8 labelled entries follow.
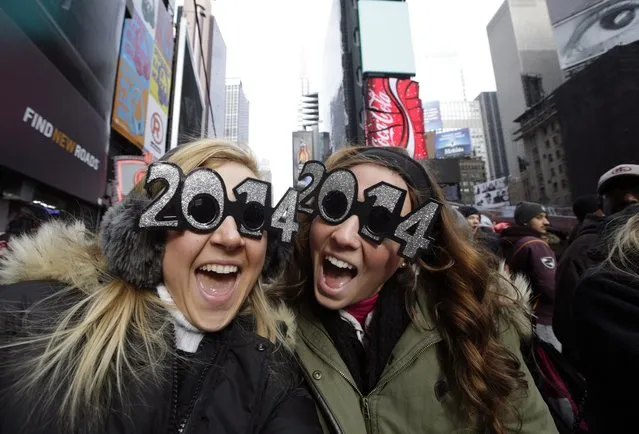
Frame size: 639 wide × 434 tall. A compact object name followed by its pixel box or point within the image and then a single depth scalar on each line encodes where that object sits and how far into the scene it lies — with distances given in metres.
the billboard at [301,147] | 51.15
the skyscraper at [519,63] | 66.06
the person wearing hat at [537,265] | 3.91
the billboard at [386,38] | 27.89
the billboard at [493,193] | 51.59
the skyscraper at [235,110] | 71.94
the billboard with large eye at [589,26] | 38.00
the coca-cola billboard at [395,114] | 25.94
